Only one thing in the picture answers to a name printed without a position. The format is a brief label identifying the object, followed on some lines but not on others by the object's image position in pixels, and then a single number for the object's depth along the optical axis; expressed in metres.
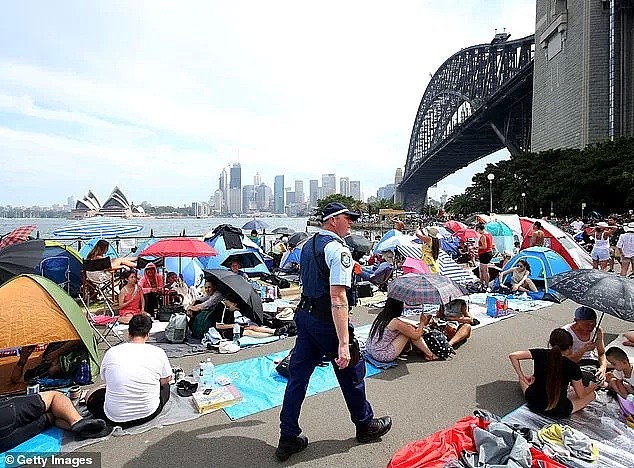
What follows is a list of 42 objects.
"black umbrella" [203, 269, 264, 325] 6.03
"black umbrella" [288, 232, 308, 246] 14.26
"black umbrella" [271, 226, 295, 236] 17.82
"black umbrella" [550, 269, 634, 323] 3.75
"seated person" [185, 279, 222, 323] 6.13
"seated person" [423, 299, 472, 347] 5.87
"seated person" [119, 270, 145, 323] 7.33
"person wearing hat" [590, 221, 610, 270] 11.14
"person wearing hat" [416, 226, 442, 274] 9.10
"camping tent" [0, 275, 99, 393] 3.80
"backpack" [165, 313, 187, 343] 6.04
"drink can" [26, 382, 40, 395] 3.56
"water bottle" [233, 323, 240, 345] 6.01
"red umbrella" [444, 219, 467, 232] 18.36
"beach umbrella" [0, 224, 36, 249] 8.89
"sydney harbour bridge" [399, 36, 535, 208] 59.09
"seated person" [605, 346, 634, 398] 3.97
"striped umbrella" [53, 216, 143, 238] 8.07
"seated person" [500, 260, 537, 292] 9.38
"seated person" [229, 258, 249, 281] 8.82
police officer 2.99
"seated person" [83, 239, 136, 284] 7.18
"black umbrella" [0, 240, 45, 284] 6.08
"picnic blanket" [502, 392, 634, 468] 3.10
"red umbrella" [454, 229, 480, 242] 16.54
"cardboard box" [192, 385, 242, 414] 3.90
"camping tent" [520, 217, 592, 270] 10.61
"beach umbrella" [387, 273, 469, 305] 4.87
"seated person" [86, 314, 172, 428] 3.49
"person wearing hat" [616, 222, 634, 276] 10.15
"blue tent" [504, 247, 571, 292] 9.41
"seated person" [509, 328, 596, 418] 3.62
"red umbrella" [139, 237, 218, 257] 7.36
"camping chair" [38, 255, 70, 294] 8.03
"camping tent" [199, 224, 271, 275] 11.18
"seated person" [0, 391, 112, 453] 3.22
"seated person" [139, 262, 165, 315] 7.75
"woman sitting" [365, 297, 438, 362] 5.06
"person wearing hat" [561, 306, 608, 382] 4.28
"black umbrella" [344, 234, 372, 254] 12.10
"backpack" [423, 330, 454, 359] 5.33
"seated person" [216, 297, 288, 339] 6.00
